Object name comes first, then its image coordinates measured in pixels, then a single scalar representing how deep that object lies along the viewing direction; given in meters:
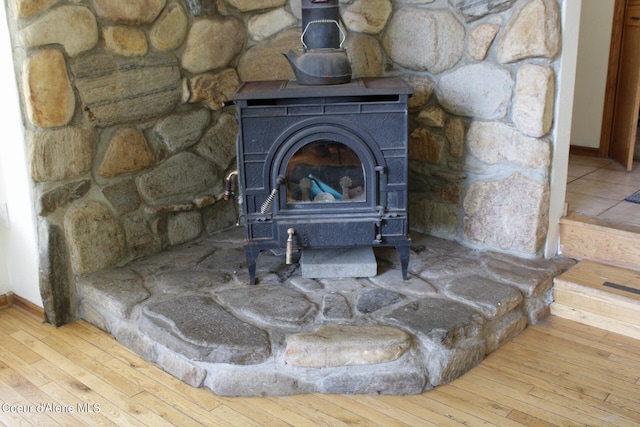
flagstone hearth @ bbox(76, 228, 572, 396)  2.04
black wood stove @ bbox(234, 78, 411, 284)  2.26
